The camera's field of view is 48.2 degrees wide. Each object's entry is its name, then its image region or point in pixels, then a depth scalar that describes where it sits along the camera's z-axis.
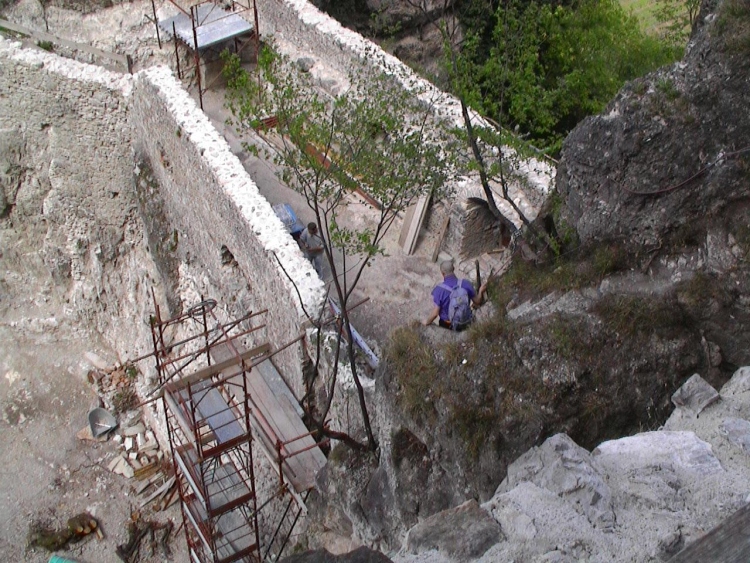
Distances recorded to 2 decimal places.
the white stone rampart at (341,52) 12.20
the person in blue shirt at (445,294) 9.92
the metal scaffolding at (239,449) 10.50
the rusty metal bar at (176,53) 15.75
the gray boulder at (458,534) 4.91
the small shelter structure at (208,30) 15.41
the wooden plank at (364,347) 10.28
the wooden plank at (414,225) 12.96
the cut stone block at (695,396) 6.20
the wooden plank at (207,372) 10.38
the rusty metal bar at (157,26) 15.84
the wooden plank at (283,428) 10.54
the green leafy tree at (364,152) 10.33
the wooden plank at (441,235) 12.87
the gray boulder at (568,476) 5.23
